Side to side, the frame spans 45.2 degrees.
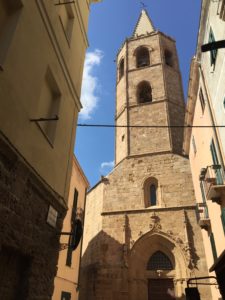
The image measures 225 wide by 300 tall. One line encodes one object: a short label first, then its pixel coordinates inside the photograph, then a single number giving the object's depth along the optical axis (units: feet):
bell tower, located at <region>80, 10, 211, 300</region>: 41.37
